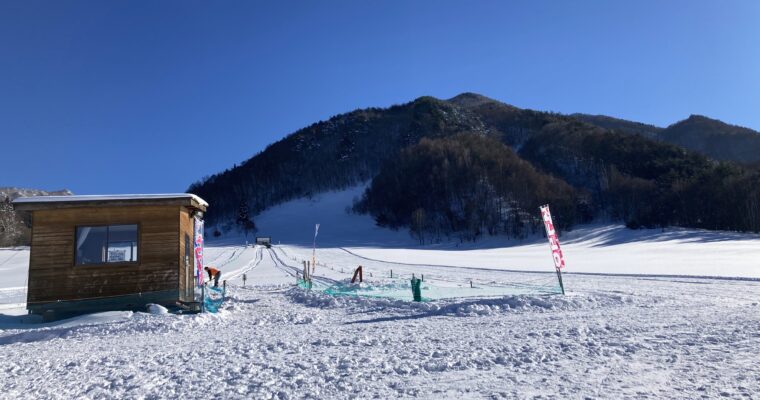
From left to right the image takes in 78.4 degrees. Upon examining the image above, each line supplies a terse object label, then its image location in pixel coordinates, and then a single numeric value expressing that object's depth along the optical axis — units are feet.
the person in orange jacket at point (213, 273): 52.29
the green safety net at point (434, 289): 44.16
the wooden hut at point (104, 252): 39.65
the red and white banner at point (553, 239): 43.21
